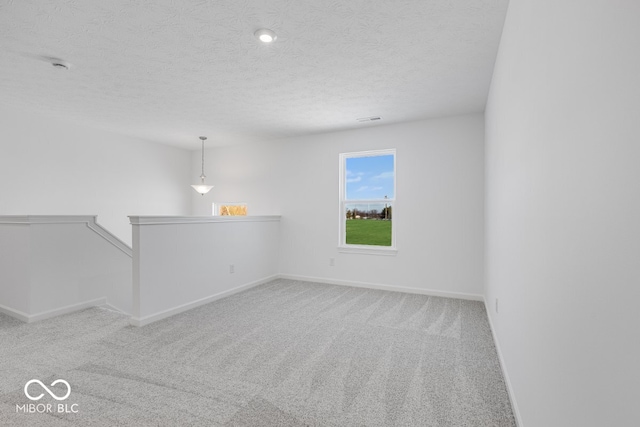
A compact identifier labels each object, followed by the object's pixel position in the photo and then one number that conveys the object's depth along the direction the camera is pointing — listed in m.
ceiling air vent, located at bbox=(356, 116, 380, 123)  4.27
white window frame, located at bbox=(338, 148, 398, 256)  4.56
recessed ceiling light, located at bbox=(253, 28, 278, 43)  2.25
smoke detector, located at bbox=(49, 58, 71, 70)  2.67
